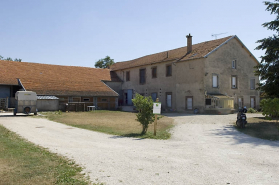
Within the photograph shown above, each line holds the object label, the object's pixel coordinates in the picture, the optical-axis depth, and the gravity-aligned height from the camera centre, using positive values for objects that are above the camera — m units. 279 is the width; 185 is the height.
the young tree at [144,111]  13.79 -0.44
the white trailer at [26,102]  25.12 -0.05
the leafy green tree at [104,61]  66.94 +10.53
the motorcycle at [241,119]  16.18 -0.95
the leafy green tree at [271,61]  18.50 +3.24
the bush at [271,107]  15.11 -0.17
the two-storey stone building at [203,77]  30.12 +3.39
